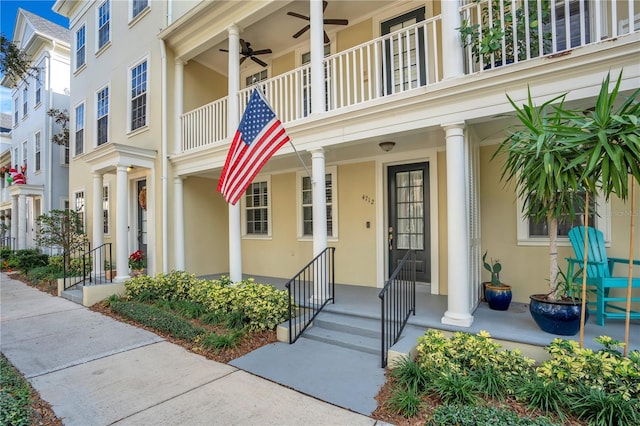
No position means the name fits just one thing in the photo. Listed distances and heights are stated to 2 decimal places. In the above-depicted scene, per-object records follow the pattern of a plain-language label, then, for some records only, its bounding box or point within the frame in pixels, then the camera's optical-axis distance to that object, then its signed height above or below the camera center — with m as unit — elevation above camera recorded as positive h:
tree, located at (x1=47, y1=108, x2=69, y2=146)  13.03 +3.95
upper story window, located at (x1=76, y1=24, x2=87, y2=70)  11.32 +6.28
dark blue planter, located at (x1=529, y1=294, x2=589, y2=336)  3.50 -1.16
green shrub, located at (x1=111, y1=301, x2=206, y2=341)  4.86 -1.72
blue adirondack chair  3.83 -0.82
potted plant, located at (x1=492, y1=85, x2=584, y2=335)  3.04 +0.43
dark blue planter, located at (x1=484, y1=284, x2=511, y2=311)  4.66 -1.24
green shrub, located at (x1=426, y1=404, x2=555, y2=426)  2.46 -1.62
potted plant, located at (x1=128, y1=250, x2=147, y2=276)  8.11 -1.12
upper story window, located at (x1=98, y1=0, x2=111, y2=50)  10.11 +6.31
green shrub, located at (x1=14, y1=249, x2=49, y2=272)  11.73 -1.47
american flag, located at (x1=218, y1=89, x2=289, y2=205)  4.82 +1.13
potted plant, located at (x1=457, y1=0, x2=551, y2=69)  3.69 +2.15
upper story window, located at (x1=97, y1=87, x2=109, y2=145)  10.09 +3.33
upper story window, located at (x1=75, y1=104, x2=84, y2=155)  11.42 +3.29
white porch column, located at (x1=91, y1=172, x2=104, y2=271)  8.12 +0.05
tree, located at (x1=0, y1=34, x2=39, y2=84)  7.47 +3.81
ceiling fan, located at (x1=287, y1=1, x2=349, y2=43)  6.22 +3.89
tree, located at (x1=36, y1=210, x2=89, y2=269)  9.23 -0.37
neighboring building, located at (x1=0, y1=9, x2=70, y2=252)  13.57 +4.07
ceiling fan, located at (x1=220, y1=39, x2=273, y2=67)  7.44 +3.90
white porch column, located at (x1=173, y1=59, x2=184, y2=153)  8.03 +2.95
